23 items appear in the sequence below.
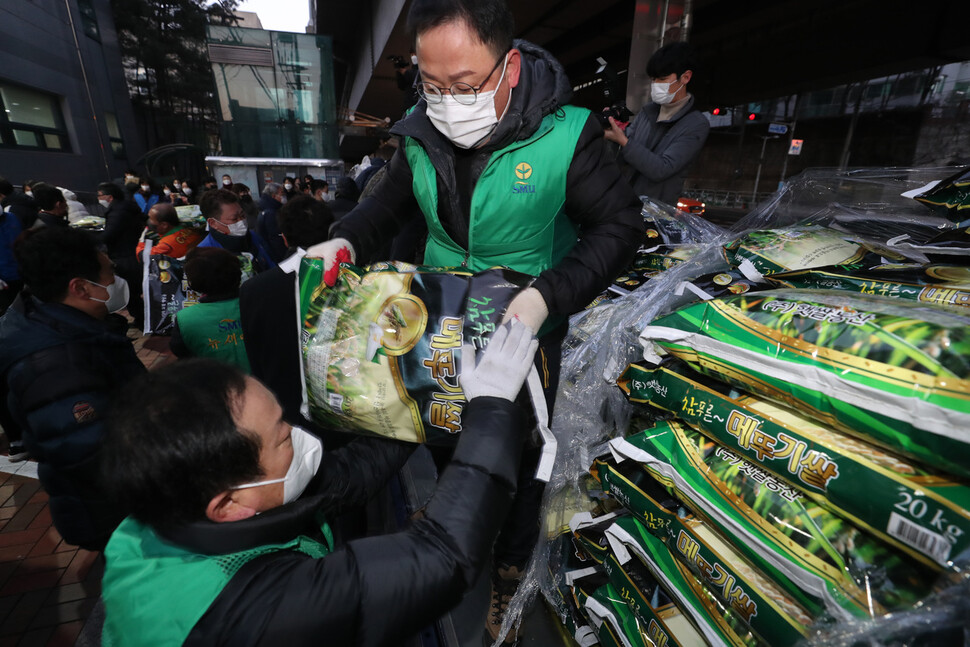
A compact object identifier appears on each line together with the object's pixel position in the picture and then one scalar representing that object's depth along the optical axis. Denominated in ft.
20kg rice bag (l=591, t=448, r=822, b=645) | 3.14
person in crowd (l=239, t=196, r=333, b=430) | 6.70
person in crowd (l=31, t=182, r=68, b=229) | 19.44
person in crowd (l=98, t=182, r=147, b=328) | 19.02
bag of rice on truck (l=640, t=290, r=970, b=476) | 2.56
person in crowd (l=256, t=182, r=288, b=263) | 16.99
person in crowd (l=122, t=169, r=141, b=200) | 35.54
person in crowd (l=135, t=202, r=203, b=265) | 15.33
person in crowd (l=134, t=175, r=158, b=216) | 31.75
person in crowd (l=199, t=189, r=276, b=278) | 14.29
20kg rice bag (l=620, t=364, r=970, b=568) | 2.44
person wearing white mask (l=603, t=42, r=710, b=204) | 8.21
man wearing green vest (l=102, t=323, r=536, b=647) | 2.60
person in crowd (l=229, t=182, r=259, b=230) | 29.99
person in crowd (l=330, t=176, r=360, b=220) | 15.68
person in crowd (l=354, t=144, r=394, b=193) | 15.52
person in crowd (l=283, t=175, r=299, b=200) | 40.08
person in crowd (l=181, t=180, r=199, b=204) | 49.08
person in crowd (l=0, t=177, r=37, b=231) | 20.11
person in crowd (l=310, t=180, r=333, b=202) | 31.99
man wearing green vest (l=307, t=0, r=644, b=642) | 4.12
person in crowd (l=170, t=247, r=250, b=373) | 8.59
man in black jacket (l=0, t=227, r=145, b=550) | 5.74
